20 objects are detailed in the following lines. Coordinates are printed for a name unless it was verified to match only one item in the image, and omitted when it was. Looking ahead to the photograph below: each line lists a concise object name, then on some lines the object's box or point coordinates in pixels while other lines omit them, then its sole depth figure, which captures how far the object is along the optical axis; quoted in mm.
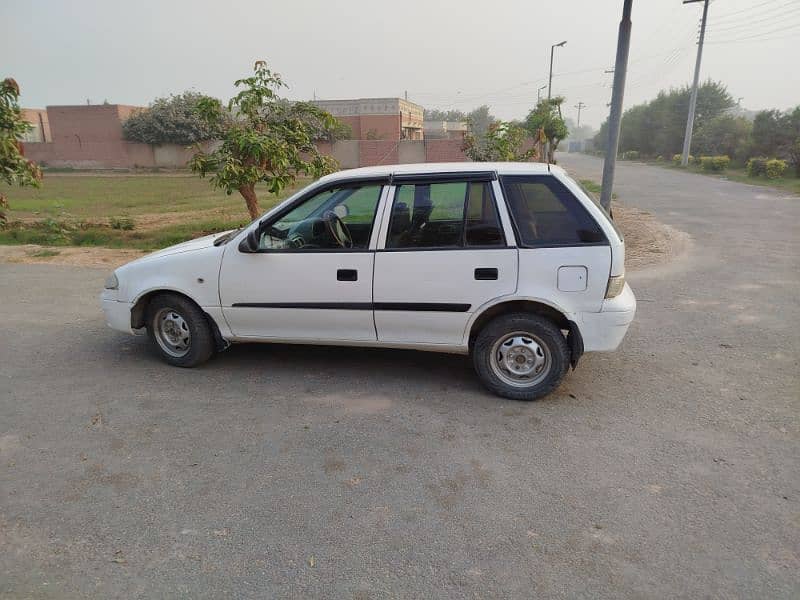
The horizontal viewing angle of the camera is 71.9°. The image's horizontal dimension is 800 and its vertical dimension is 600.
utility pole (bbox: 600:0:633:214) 8445
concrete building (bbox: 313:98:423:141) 49281
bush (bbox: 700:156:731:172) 33062
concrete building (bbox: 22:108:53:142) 56219
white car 4051
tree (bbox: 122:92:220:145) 44469
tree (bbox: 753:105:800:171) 34156
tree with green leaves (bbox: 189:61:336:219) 9039
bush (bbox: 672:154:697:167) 42856
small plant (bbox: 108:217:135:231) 12785
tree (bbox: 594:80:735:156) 56125
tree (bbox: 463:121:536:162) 14953
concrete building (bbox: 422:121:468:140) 72775
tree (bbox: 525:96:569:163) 26188
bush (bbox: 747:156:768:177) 27047
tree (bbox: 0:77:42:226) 8989
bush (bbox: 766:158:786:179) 25875
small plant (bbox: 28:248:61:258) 10305
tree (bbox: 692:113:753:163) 42284
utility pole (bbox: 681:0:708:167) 36288
